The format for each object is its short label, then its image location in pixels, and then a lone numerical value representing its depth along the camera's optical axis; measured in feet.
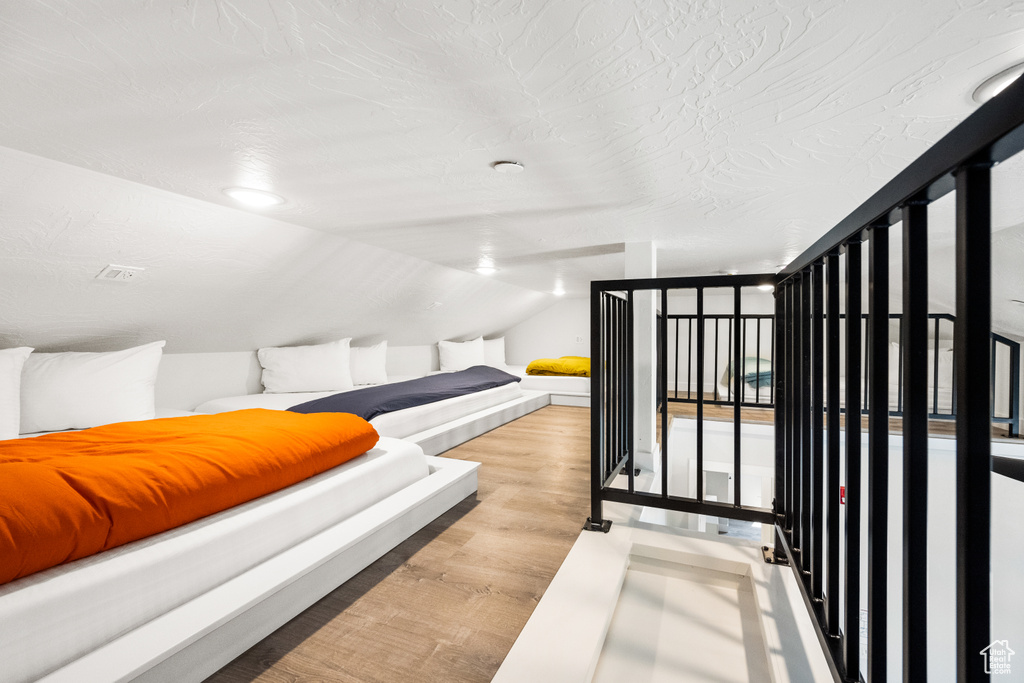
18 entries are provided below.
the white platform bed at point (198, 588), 3.46
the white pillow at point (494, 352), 22.80
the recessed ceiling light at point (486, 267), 13.42
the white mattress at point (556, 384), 18.88
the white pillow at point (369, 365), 15.08
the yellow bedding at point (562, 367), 19.43
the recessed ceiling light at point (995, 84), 3.83
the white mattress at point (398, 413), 10.07
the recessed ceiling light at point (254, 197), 7.02
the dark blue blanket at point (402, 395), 10.06
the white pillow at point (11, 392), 7.27
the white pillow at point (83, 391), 8.05
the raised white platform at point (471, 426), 10.79
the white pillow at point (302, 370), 12.57
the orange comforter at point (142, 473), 3.73
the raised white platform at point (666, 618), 4.26
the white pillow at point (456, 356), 19.95
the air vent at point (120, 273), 7.86
